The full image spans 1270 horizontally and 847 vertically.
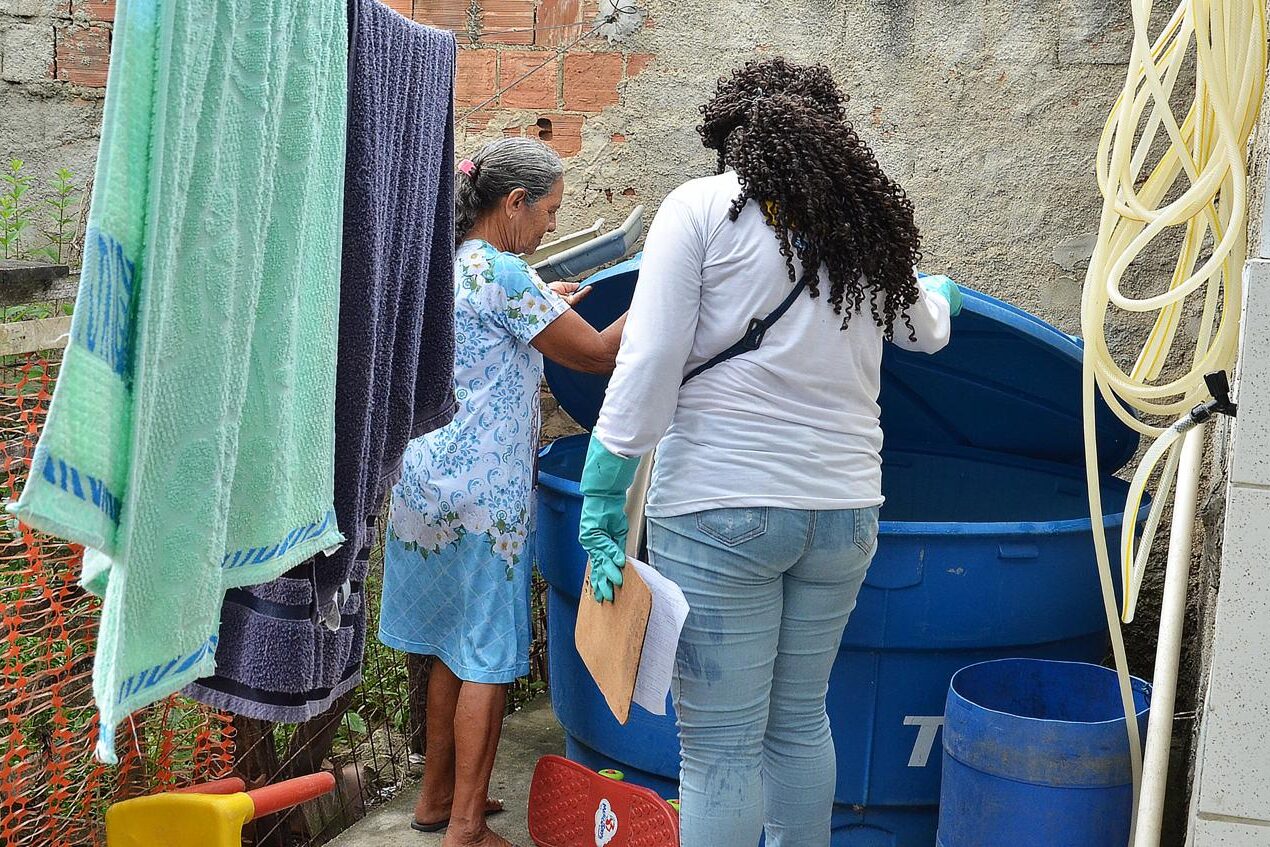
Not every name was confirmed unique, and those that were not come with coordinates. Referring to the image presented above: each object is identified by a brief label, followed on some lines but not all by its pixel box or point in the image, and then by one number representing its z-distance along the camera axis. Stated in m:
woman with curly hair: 2.29
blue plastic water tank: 2.92
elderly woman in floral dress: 2.99
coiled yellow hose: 2.01
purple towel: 1.61
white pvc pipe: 2.34
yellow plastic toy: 2.27
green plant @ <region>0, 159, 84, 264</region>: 4.02
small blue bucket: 2.62
